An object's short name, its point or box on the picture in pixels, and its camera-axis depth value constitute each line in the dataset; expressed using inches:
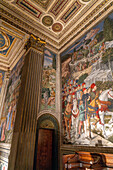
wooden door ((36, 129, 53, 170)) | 242.0
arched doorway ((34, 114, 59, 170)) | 242.7
